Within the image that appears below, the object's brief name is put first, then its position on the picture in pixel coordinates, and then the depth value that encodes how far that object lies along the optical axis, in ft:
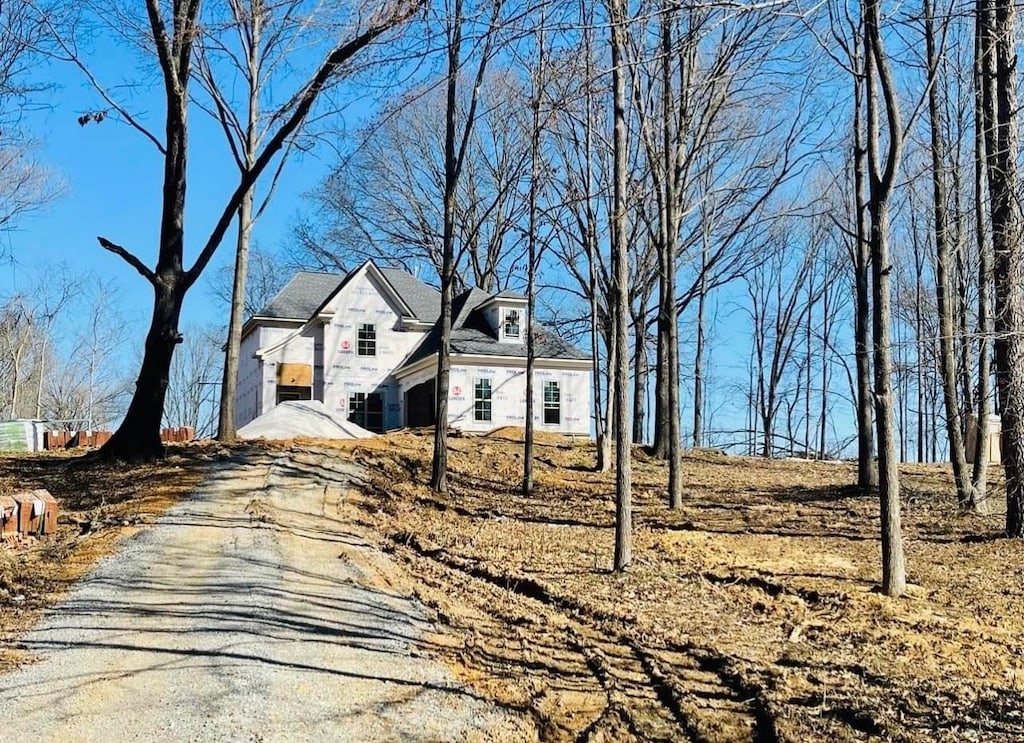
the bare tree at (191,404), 192.65
